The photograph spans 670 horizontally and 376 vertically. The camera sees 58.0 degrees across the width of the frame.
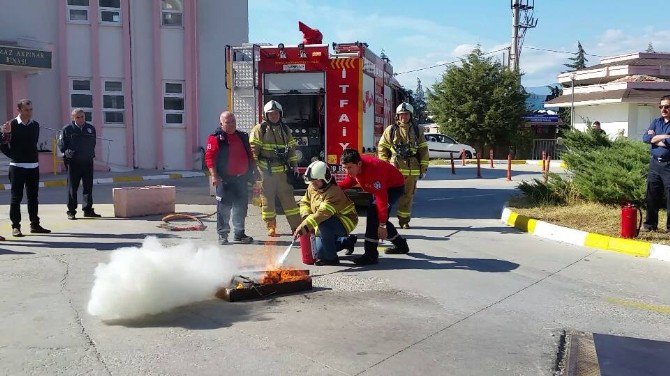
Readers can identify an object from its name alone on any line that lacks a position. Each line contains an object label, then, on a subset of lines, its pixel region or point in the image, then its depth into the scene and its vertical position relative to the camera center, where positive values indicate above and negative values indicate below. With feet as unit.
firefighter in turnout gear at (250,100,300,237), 27.73 -0.67
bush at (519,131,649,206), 31.65 -1.35
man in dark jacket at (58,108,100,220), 32.24 -0.27
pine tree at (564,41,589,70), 242.17 +35.73
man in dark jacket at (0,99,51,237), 26.78 -0.37
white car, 110.01 +0.19
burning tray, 17.53 -4.09
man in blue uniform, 26.50 -0.76
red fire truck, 35.40 +3.74
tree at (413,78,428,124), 218.18 +19.56
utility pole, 122.31 +23.73
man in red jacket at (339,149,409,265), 21.86 -1.43
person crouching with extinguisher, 21.75 -2.47
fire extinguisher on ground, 26.22 -3.20
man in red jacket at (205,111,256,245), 26.30 -1.07
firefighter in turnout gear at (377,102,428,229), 30.35 -0.11
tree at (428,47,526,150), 119.14 +9.13
